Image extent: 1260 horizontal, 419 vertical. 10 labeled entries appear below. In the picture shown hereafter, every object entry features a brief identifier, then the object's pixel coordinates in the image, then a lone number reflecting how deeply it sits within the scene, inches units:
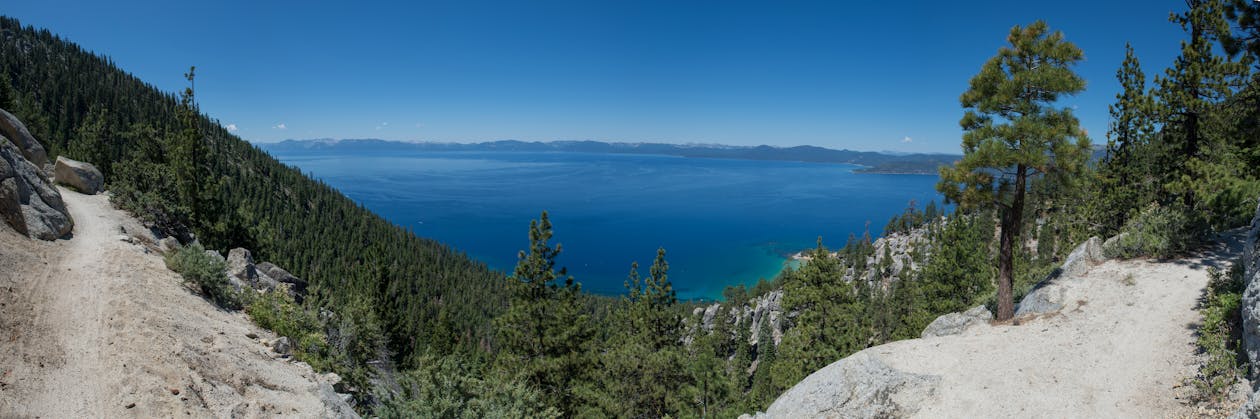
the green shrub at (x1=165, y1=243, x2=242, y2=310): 568.1
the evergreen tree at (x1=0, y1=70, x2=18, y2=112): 1456.7
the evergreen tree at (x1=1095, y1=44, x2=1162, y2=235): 738.8
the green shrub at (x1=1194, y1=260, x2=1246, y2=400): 338.6
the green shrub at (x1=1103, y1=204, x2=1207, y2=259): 573.0
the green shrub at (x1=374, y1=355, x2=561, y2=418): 407.2
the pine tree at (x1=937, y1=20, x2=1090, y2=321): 527.8
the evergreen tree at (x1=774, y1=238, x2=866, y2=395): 885.2
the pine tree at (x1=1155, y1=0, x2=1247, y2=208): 577.9
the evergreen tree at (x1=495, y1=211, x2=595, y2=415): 820.0
